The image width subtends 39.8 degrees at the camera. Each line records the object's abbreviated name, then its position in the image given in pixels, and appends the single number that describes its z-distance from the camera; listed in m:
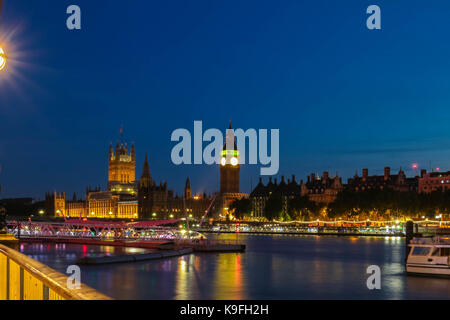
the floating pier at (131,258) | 45.31
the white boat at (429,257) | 35.09
